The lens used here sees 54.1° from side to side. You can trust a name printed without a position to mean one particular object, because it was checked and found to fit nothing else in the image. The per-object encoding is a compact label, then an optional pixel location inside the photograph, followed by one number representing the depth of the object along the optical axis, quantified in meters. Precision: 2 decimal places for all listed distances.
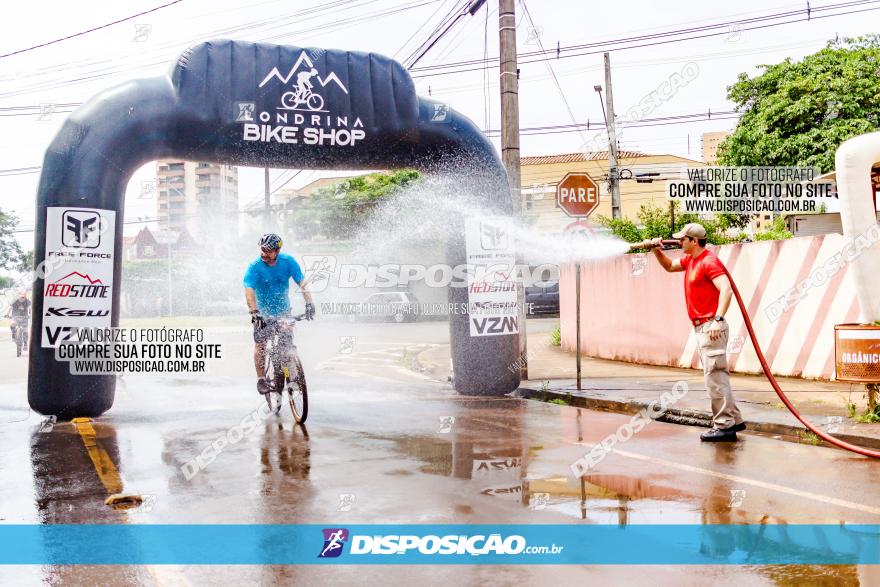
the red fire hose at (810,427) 7.48
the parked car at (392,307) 34.86
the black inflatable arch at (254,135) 10.16
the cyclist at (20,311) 23.47
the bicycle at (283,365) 9.59
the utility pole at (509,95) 13.30
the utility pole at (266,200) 38.03
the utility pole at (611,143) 31.06
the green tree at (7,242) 64.19
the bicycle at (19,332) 23.33
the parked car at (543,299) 35.28
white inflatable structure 9.95
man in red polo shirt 8.39
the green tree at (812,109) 26.53
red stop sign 11.86
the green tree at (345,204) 47.51
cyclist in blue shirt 10.04
